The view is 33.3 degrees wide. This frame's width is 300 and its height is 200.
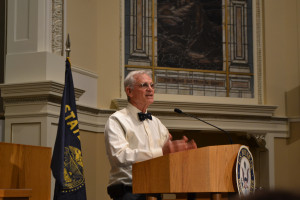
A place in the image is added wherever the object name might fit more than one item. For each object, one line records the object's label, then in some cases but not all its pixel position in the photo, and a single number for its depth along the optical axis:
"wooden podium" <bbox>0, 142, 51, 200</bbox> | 3.64
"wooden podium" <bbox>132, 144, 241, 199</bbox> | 2.63
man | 3.11
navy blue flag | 3.75
